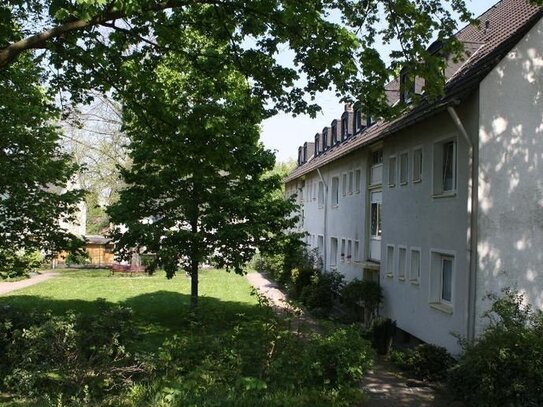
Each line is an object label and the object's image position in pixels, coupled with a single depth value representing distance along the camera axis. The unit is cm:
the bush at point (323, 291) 2380
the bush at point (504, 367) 942
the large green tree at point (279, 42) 895
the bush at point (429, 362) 1302
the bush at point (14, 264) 1474
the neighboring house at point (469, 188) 1249
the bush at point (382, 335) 1639
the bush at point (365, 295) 1895
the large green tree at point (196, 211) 1824
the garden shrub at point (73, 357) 843
